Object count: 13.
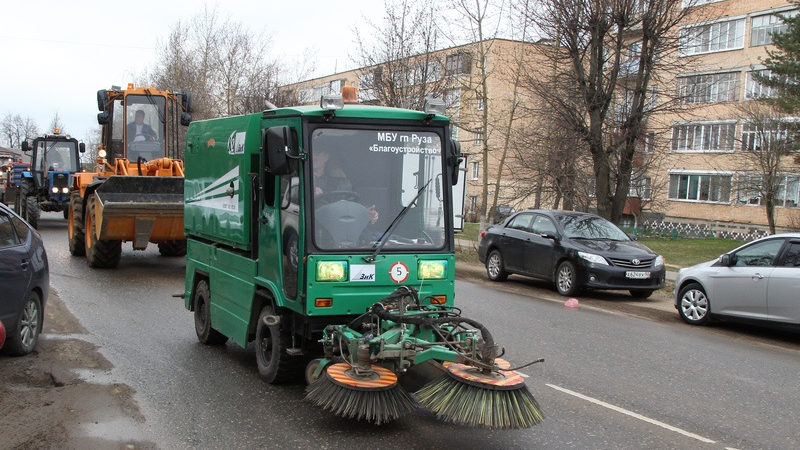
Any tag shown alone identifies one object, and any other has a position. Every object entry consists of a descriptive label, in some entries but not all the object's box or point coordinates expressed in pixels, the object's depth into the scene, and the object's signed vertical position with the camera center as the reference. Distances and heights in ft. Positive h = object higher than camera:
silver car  34.01 -5.23
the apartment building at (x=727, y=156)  130.52 +4.32
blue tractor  79.82 -1.70
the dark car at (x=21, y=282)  23.53 -4.07
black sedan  45.39 -5.20
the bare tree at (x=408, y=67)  79.36 +11.15
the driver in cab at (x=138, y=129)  55.26 +2.48
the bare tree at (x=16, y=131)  317.01 +12.19
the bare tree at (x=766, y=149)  107.55 +4.29
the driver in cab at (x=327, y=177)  20.49 -0.27
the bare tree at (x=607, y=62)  61.87 +9.58
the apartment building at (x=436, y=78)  80.02 +10.04
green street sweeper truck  18.24 -2.25
